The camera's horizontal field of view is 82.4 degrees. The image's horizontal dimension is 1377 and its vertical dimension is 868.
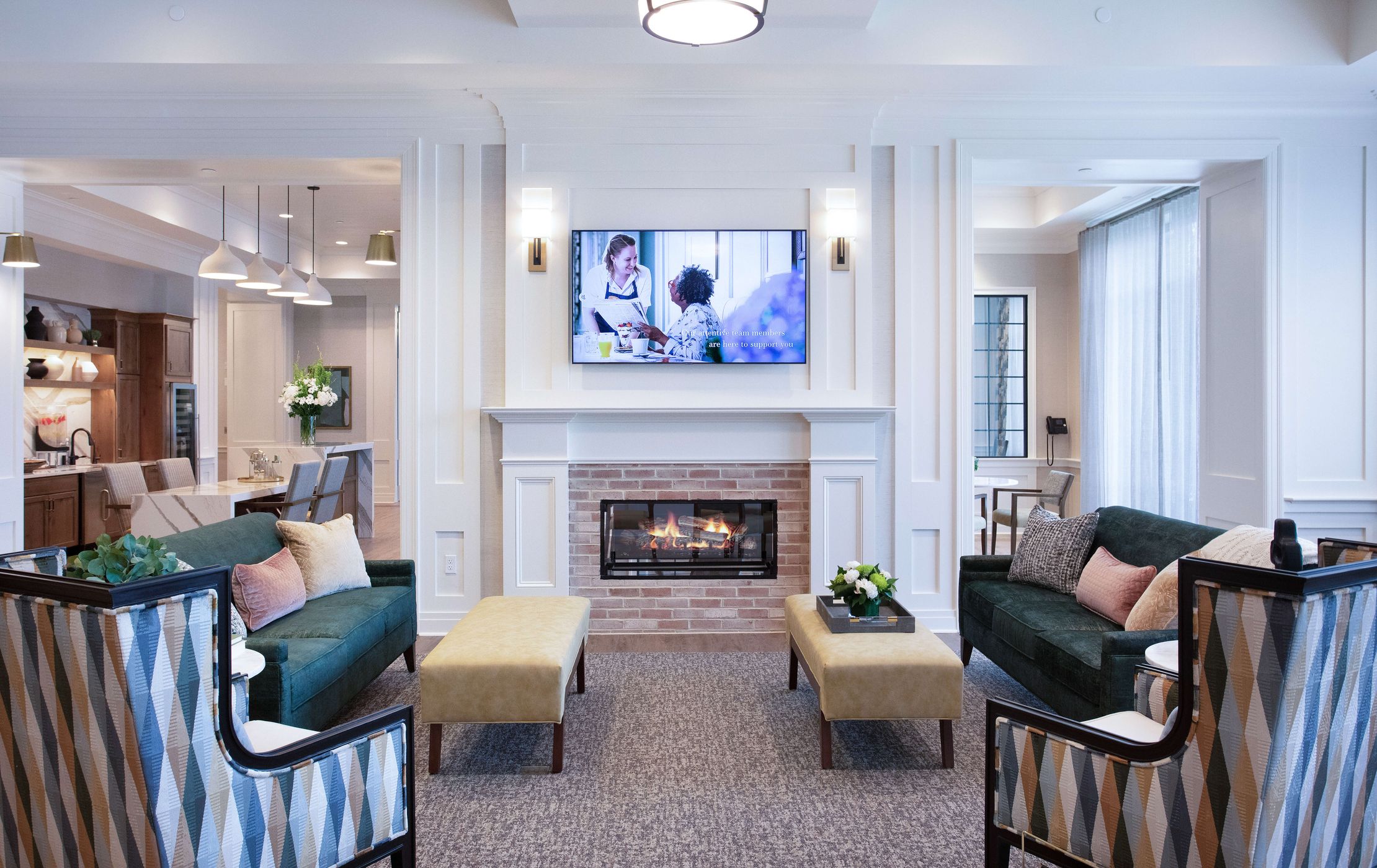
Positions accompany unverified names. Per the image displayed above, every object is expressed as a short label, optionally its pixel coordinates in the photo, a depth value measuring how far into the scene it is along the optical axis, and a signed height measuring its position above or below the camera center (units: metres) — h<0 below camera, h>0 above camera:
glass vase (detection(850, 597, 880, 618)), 2.90 -0.69
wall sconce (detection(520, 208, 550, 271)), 4.18 +1.01
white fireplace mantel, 4.22 -0.17
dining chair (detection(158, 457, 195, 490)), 6.16 -0.38
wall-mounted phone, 6.86 -0.03
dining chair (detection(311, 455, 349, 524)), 5.69 -0.48
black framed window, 7.13 +0.43
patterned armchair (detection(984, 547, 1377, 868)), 1.30 -0.55
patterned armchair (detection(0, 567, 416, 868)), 1.29 -0.53
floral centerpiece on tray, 2.88 -0.61
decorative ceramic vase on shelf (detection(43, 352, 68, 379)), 6.85 +0.51
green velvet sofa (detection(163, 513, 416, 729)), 2.45 -0.77
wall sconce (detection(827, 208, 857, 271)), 4.22 +1.05
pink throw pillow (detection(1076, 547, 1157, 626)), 2.97 -0.64
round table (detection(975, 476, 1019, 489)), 5.65 -0.44
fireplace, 4.39 -0.64
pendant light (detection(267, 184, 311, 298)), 6.36 +1.14
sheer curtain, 5.41 +0.47
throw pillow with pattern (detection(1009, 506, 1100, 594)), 3.46 -0.58
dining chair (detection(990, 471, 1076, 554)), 5.82 -0.59
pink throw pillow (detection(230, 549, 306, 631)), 2.92 -0.64
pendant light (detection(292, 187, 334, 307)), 6.98 +1.17
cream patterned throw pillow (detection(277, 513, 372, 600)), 3.36 -0.58
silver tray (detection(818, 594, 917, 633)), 2.87 -0.73
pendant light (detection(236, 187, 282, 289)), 5.82 +1.10
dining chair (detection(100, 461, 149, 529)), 5.59 -0.45
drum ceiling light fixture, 2.26 +1.22
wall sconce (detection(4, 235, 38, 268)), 4.54 +1.00
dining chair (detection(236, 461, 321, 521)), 5.23 -0.51
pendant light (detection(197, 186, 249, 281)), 5.40 +1.09
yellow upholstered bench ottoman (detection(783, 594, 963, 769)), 2.56 -0.86
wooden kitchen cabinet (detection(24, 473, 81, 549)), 6.20 -0.71
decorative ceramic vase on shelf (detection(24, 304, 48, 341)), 6.49 +0.81
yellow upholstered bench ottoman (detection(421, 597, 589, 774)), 2.51 -0.84
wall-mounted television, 4.21 +0.69
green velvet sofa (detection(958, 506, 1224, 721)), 2.46 -0.77
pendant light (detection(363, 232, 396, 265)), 6.11 +1.35
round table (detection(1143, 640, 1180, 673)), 2.03 -0.62
